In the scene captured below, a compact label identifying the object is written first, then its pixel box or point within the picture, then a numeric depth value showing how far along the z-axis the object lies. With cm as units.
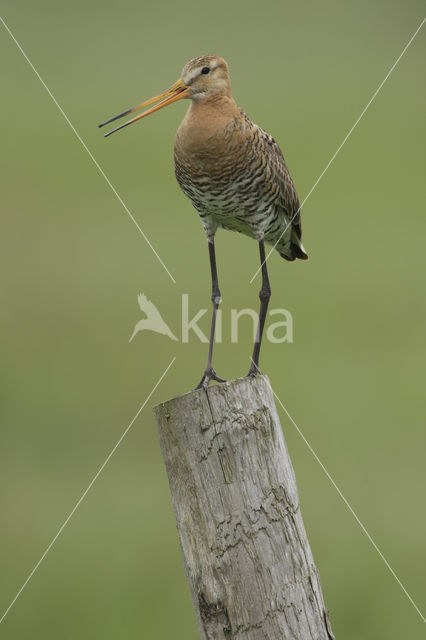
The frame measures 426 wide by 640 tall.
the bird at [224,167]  1111
